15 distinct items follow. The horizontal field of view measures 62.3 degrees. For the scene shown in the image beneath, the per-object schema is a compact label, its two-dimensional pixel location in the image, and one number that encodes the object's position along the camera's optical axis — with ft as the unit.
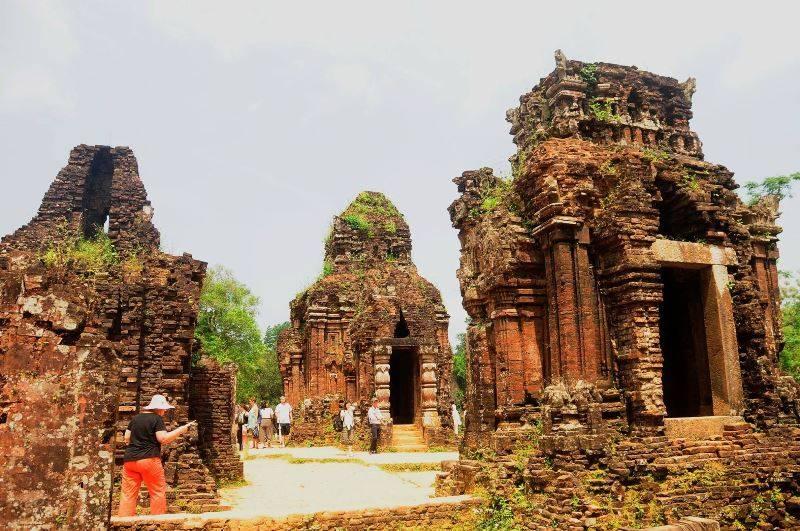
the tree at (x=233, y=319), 126.52
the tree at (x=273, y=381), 175.01
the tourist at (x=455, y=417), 74.06
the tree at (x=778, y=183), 71.20
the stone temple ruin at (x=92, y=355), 15.43
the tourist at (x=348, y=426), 72.43
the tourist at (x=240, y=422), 79.82
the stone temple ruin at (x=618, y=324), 28.32
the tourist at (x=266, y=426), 80.59
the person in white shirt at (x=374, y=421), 65.77
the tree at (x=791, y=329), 59.03
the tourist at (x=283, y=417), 80.79
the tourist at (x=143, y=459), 26.21
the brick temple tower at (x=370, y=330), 73.10
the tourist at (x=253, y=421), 75.66
